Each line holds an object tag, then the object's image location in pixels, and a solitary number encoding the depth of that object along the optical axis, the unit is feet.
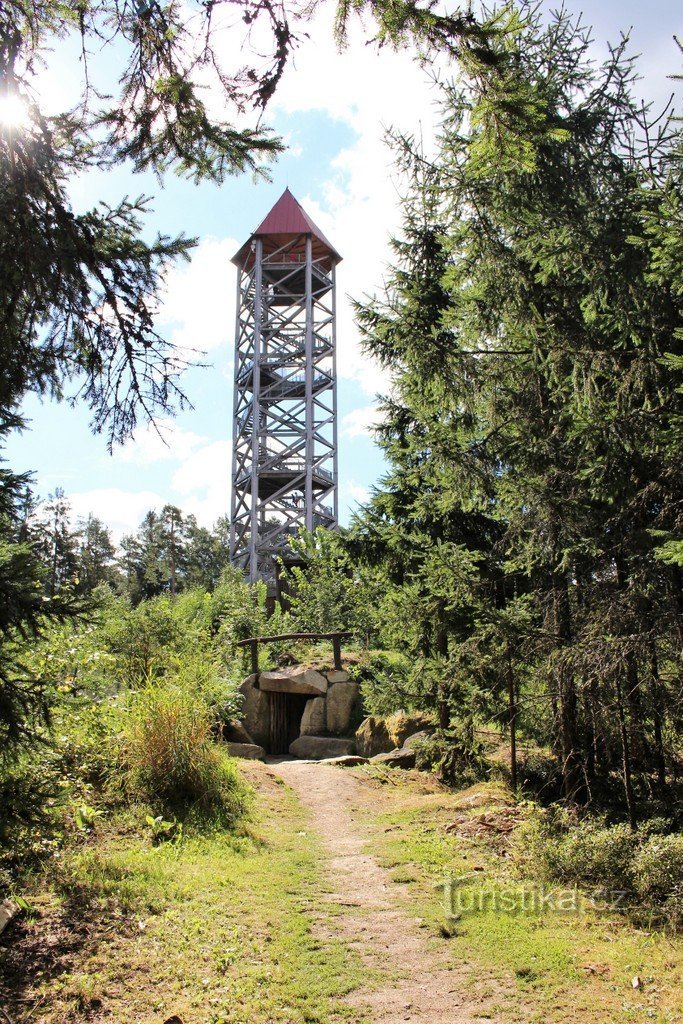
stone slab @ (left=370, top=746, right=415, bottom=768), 32.68
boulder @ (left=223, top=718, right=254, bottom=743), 38.40
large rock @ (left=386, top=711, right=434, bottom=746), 35.63
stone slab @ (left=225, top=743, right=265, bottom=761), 37.40
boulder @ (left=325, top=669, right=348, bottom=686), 43.00
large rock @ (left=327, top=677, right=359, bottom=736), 41.83
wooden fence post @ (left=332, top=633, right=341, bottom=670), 42.58
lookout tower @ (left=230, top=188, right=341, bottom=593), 102.83
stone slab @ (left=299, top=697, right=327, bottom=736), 41.88
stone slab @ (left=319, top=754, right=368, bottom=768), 34.10
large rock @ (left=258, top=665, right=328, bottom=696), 42.68
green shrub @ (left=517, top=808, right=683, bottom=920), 14.97
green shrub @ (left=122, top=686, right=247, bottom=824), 21.42
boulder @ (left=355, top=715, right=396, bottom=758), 36.91
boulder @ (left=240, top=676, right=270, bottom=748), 42.09
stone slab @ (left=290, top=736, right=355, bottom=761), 39.45
